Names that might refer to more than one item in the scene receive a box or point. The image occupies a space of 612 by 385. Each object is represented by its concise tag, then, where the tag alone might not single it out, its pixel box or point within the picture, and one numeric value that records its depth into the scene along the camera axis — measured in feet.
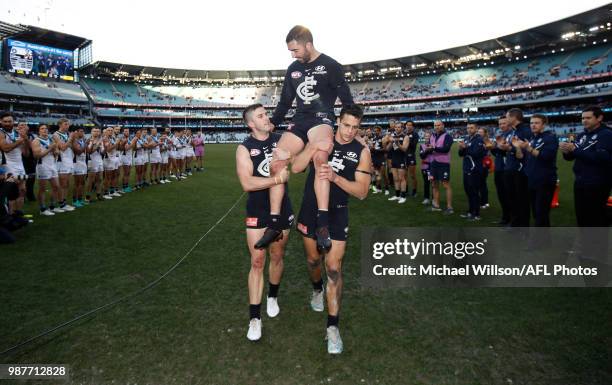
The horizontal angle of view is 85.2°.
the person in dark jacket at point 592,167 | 16.25
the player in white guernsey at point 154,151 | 49.06
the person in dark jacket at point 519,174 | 22.59
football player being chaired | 13.50
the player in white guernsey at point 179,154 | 58.65
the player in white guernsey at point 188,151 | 62.23
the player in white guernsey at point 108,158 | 38.42
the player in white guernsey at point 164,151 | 52.90
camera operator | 22.39
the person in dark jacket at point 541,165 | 19.22
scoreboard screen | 181.08
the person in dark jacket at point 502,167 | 23.94
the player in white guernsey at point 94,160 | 36.11
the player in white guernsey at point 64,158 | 31.24
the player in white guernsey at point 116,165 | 40.29
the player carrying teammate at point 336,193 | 11.39
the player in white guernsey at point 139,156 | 46.24
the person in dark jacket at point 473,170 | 28.32
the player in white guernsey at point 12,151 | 25.20
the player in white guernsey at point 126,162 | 43.10
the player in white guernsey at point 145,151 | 48.15
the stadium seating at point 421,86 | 165.99
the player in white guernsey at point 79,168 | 33.73
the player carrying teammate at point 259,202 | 11.89
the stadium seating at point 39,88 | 179.73
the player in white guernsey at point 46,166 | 29.40
